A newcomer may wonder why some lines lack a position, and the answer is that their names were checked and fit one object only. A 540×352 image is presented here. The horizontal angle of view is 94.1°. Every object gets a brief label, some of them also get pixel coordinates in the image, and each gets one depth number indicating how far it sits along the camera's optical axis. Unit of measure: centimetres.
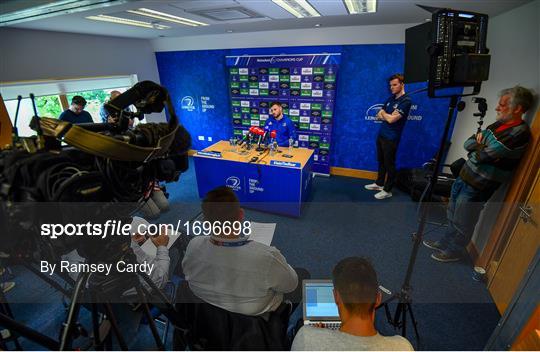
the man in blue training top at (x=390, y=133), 362
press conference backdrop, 450
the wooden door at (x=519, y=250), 189
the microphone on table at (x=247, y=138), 378
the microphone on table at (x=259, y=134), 373
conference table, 332
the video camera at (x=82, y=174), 64
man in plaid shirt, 212
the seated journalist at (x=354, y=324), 95
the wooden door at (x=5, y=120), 138
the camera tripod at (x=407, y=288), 152
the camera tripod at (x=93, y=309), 77
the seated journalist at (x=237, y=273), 131
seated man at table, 395
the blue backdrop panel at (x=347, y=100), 416
